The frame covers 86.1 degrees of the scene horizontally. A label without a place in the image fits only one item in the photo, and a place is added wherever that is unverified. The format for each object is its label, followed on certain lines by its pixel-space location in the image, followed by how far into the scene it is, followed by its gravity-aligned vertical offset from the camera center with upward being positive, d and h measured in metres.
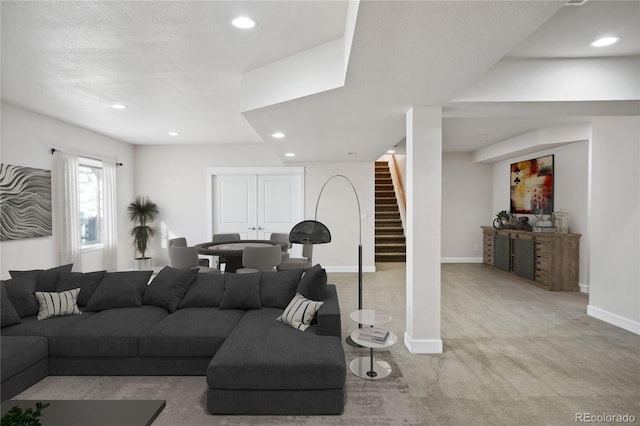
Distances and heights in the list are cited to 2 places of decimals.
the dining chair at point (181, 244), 5.69 -0.64
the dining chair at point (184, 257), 4.93 -0.75
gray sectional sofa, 2.36 -1.07
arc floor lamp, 3.36 -0.28
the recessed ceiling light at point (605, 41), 2.70 +1.32
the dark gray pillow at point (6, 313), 2.97 -0.94
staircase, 8.70 -0.49
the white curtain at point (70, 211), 5.33 -0.09
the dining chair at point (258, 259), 4.65 -0.73
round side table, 2.79 -1.12
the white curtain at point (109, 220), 6.46 -0.28
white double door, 7.64 +0.01
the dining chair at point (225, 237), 6.53 -0.61
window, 6.02 +0.08
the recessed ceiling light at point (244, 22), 2.46 +1.34
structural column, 3.43 -0.22
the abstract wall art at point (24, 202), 4.39 +0.04
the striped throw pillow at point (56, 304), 3.24 -0.95
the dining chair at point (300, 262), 5.42 -0.93
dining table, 4.84 -0.67
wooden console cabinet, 5.78 -0.95
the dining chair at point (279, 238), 6.64 -0.64
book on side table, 2.82 -1.08
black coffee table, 1.76 -1.11
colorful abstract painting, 6.46 +0.38
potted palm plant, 7.18 -0.46
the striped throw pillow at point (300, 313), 3.04 -0.98
